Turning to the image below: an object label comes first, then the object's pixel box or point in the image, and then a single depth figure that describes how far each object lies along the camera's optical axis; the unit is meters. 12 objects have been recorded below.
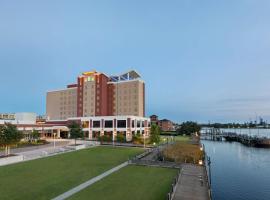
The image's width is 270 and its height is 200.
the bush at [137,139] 72.01
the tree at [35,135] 70.94
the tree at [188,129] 132.00
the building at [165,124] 180.59
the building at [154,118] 174.68
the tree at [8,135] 40.09
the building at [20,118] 71.95
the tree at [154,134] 70.94
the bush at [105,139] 76.25
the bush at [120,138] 76.38
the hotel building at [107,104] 88.06
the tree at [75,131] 69.04
